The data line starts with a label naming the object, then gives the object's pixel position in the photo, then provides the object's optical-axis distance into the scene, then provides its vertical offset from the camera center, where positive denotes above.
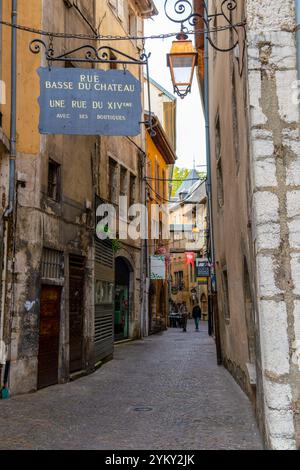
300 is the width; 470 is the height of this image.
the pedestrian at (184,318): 28.49 -0.53
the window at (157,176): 27.11 +6.62
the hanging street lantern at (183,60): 6.69 +3.12
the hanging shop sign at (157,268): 23.59 +1.75
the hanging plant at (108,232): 13.59 +1.95
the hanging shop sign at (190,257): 33.64 +3.11
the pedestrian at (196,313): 29.70 -0.29
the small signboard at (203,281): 33.78 +1.67
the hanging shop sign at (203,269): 21.77 +1.54
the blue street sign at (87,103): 6.84 +2.60
